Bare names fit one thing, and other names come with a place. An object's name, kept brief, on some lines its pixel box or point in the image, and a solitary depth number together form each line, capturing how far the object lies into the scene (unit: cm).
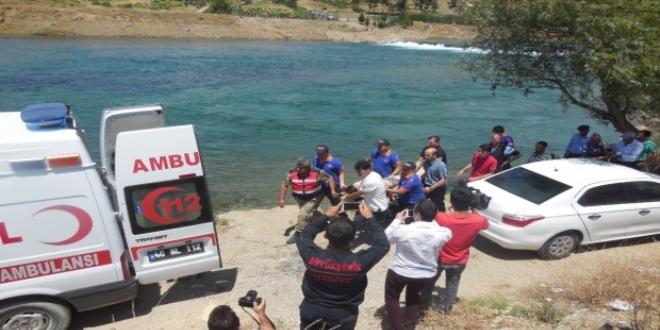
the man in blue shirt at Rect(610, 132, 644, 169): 974
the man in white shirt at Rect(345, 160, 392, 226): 727
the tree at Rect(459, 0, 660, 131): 916
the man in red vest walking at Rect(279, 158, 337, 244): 783
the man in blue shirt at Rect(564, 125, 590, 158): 1059
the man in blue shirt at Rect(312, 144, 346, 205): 819
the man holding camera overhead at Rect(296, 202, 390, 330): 390
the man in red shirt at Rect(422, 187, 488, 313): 518
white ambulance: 509
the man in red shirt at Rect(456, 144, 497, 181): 932
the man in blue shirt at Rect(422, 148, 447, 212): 834
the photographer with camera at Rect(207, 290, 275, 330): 334
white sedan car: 740
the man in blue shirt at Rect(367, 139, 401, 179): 888
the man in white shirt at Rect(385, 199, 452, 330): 473
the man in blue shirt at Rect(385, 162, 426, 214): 763
